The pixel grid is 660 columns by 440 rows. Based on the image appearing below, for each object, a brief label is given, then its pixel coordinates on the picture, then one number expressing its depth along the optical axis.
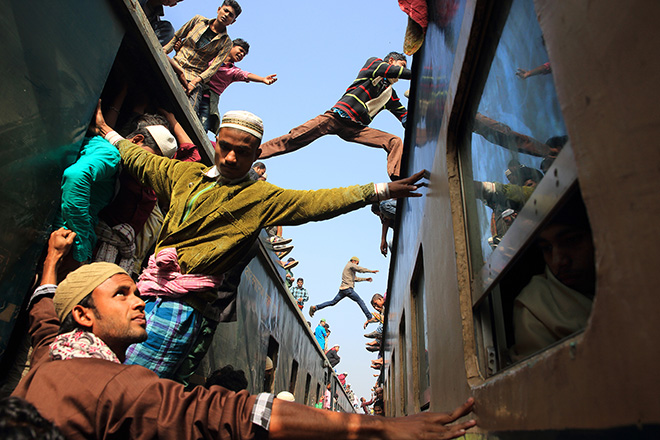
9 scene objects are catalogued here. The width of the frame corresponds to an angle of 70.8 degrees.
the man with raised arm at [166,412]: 1.39
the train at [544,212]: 0.76
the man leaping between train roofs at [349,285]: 16.33
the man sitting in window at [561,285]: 1.32
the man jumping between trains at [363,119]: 6.65
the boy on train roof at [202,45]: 5.55
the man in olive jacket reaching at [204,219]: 2.47
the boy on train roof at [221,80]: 5.89
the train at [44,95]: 2.38
